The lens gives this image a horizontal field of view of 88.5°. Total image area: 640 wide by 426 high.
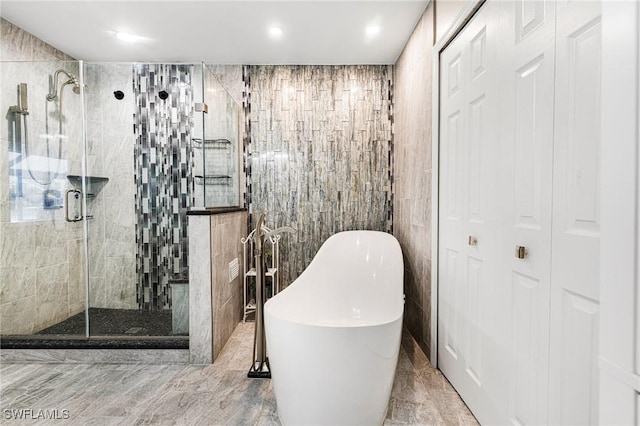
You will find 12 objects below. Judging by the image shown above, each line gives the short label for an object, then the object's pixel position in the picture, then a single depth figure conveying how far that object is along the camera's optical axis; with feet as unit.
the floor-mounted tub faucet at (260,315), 6.68
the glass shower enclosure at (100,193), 8.00
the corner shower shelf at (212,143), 8.44
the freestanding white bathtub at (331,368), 4.59
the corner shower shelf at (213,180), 8.39
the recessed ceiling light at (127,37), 8.91
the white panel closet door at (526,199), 3.76
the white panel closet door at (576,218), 3.09
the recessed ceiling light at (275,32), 8.62
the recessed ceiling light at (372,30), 8.52
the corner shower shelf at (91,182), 8.16
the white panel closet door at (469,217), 4.98
